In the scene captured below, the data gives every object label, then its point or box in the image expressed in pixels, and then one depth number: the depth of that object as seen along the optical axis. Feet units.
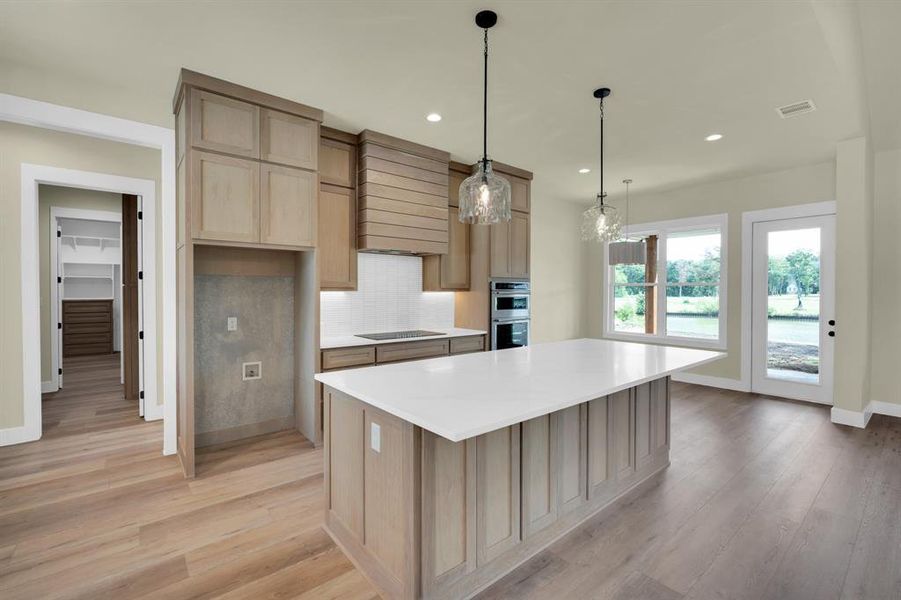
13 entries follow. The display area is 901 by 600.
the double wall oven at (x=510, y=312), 15.87
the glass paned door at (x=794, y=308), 15.58
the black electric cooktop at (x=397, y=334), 13.28
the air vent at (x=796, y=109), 10.59
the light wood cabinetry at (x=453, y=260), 15.11
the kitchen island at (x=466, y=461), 5.36
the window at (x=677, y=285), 18.44
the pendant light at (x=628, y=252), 14.37
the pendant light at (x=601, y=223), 10.27
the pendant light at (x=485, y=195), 7.51
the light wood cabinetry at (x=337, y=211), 12.17
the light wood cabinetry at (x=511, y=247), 16.14
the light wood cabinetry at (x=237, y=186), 9.45
